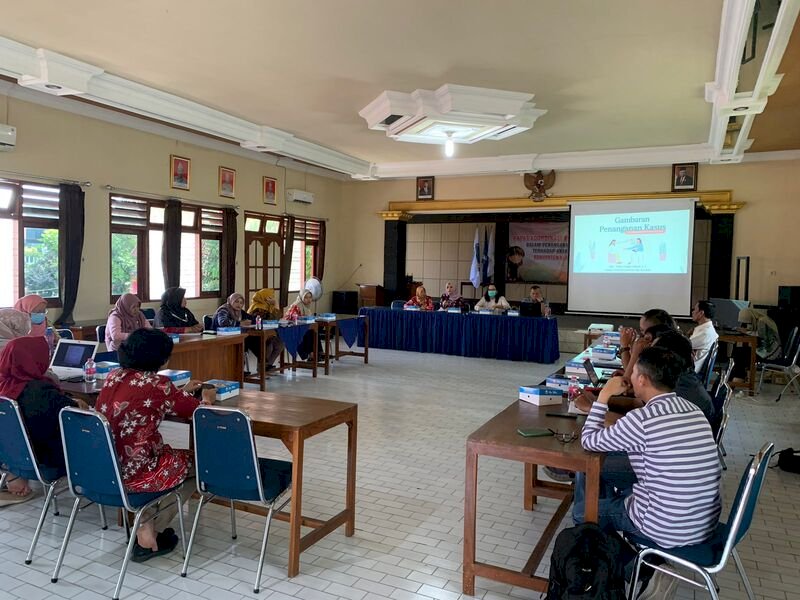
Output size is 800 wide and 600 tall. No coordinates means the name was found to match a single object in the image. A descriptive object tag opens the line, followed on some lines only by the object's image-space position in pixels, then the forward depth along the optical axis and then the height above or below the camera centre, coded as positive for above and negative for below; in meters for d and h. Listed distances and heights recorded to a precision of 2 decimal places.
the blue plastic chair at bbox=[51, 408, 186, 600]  2.39 -0.83
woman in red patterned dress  2.56 -0.62
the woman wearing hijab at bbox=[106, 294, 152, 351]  5.36 -0.49
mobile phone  2.51 -0.66
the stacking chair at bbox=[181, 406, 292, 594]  2.45 -0.81
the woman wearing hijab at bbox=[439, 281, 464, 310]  9.70 -0.41
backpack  2.09 -1.02
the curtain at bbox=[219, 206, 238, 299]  9.45 +0.27
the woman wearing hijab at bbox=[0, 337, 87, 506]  2.84 -0.62
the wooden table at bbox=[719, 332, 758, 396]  6.96 -0.70
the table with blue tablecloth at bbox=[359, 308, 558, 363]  8.77 -0.91
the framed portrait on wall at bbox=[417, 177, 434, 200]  11.60 +1.68
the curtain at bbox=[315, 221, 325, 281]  11.95 +0.35
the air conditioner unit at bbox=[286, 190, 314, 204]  10.88 +1.38
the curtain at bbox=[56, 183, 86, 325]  6.98 +0.22
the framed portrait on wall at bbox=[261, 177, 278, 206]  10.29 +1.40
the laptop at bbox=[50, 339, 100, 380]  3.69 -0.57
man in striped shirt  2.07 -0.63
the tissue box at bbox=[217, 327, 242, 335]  6.16 -0.64
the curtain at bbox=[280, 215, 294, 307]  10.77 +0.24
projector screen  9.50 +0.39
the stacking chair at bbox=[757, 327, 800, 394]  6.55 -0.87
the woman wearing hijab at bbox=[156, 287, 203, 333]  6.78 -0.52
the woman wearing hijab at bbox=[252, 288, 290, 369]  7.41 -0.53
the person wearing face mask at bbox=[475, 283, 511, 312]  9.50 -0.44
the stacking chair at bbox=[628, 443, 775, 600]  1.99 -0.91
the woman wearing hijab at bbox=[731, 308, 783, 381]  7.67 -0.79
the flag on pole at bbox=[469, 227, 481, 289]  12.00 +0.15
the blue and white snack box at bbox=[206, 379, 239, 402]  3.06 -0.62
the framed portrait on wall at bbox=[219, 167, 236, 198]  9.37 +1.37
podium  12.07 -0.45
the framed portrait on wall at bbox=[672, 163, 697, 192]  9.60 +1.67
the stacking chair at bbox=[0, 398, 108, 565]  2.64 -0.88
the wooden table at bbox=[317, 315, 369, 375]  7.63 -0.87
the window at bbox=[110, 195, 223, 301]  7.88 +0.27
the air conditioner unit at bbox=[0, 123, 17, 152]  6.18 +1.30
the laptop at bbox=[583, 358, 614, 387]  3.51 -0.59
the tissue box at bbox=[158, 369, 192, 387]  3.23 -0.60
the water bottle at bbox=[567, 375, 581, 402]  3.03 -0.59
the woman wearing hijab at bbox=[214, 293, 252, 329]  6.67 -0.51
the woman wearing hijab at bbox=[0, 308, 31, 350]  3.55 -0.37
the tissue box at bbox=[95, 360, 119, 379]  3.65 -0.64
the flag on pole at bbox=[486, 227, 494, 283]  12.09 +0.20
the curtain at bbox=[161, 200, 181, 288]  8.36 +0.29
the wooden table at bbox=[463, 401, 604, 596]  2.28 -0.71
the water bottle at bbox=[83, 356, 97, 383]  3.56 -0.64
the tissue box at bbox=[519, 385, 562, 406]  3.07 -0.61
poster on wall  12.44 +0.51
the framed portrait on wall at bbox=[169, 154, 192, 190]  8.49 +1.38
